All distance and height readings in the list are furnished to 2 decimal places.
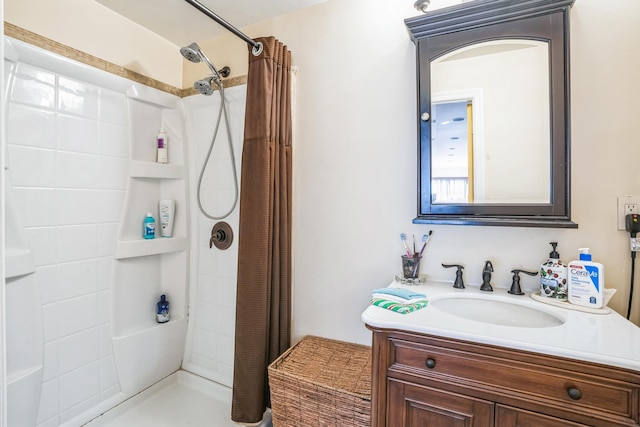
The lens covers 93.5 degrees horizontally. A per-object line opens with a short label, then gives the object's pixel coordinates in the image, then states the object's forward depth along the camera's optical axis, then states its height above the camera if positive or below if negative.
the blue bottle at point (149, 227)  1.82 -0.06
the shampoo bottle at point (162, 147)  1.89 +0.44
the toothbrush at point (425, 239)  1.38 -0.09
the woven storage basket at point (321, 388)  1.17 -0.68
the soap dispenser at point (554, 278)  1.10 -0.21
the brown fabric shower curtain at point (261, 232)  1.46 -0.06
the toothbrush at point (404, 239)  1.42 -0.09
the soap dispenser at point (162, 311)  1.90 -0.59
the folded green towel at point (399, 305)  1.02 -0.30
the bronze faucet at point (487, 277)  1.24 -0.23
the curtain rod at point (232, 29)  1.26 +0.88
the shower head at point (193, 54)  1.45 +0.80
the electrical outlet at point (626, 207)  1.07 +0.06
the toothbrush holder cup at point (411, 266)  1.34 -0.20
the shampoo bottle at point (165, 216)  1.92 +0.01
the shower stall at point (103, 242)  1.34 -0.13
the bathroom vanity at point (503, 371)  0.76 -0.42
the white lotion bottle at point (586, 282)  1.02 -0.21
